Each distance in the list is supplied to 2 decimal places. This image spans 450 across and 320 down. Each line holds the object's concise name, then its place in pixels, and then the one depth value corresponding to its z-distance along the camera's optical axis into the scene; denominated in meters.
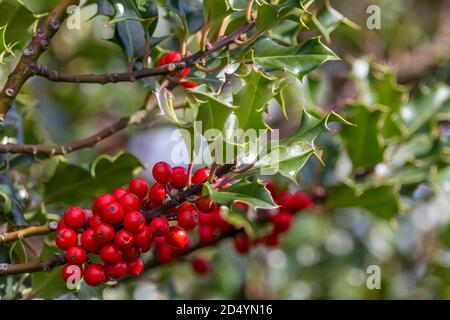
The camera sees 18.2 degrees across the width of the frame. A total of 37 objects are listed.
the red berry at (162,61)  0.60
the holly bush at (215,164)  0.54
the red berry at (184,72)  0.58
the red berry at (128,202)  0.54
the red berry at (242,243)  0.71
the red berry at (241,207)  0.70
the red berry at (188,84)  0.59
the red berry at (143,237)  0.53
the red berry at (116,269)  0.54
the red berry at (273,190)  0.68
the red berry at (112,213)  0.53
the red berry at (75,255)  0.53
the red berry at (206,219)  0.68
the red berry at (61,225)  0.54
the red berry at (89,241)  0.54
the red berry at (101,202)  0.54
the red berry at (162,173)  0.54
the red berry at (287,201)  0.69
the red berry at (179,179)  0.54
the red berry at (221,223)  0.68
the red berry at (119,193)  0.54
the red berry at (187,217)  0.53
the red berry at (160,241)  0.63
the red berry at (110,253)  0.53
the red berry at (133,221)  0.53
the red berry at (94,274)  0.54
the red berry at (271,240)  0.71
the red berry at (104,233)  0.53
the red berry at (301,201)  0.69
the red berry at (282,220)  0.69
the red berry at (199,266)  0.76
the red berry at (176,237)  0.54
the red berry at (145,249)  0.54
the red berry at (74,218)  0.54
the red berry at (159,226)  0.53
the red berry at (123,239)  0.53
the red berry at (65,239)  0.53
